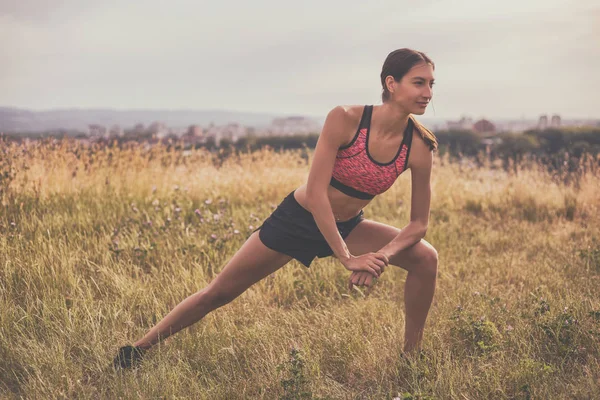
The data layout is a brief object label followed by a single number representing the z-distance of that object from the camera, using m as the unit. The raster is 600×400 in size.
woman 2.43
